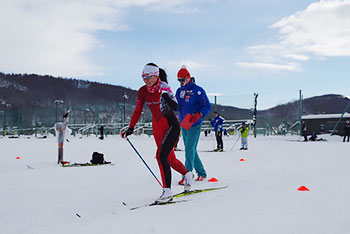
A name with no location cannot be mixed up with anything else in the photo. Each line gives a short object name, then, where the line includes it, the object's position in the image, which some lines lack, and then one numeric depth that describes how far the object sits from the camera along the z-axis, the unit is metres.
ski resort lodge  37.47
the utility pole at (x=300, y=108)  24.27
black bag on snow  8.47
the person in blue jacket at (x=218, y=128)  13.11
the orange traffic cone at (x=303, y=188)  4.34
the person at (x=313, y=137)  21.17
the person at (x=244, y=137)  13.89
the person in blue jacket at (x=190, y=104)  5.46
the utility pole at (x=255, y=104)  25.33
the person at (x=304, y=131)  21.15
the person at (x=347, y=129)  19.72
